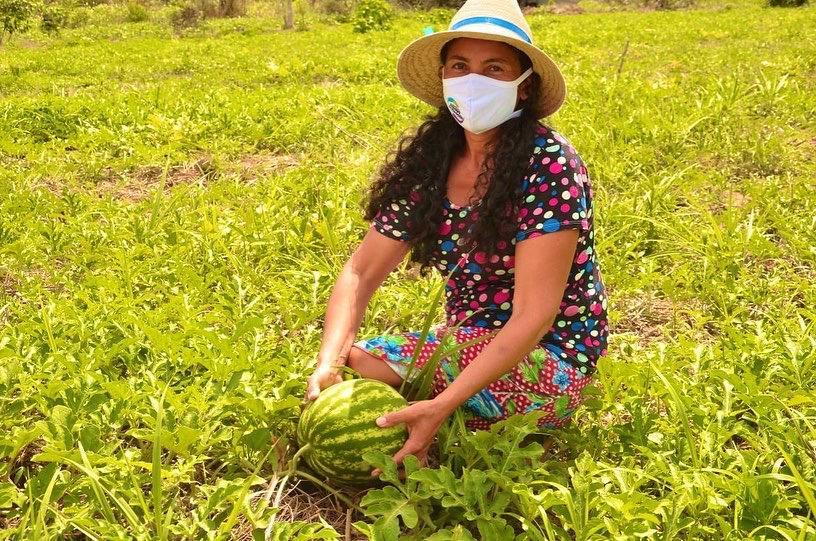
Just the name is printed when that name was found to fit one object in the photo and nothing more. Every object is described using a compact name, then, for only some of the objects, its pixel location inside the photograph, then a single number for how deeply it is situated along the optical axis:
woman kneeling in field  2.37
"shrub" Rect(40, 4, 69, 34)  19.95
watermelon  2.27
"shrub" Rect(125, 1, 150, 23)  24.20
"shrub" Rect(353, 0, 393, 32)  19.41
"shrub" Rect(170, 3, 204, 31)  22.36
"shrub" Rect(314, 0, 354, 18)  27.64
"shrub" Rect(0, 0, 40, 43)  15.84
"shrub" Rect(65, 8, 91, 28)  22.61
